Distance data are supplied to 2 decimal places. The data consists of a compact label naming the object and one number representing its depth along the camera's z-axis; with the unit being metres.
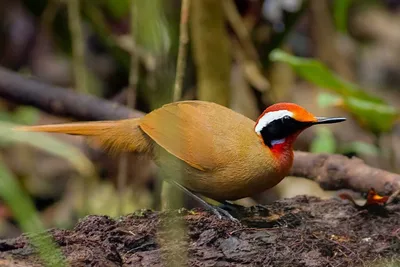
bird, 6.72
